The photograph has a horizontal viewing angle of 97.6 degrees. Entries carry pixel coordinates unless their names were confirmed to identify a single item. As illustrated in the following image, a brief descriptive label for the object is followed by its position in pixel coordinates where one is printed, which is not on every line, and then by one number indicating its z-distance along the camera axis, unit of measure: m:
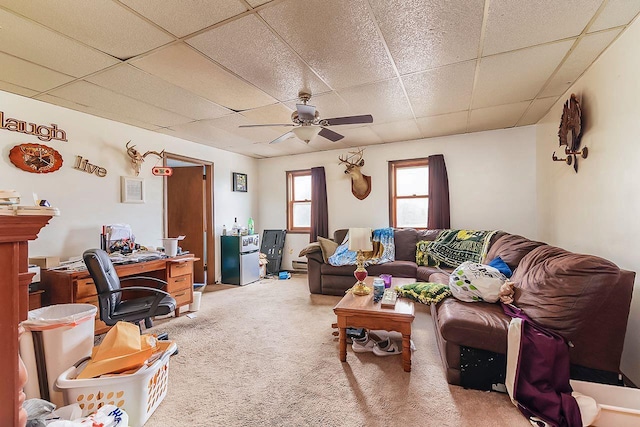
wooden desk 2.59
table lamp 2.72
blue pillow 2.80
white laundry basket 1.61
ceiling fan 2.72
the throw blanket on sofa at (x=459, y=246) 3.82
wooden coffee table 2.19
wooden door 4.96
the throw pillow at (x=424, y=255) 4.14
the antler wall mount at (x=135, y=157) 3.73
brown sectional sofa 1.67
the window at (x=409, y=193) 4.95
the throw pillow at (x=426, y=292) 2.52
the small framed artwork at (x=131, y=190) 3.69
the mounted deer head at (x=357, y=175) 5.18
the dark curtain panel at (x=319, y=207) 5.52
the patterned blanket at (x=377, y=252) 4.20
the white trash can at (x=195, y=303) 3.65
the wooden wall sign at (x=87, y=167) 3.22
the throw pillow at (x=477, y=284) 2.34
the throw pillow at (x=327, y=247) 4.39
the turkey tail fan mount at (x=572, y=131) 2.58
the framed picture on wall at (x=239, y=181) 5.57
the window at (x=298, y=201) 5.95
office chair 2.31
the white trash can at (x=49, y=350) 1.72
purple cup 2.95
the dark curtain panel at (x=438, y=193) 4.58
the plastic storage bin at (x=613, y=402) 1.42
